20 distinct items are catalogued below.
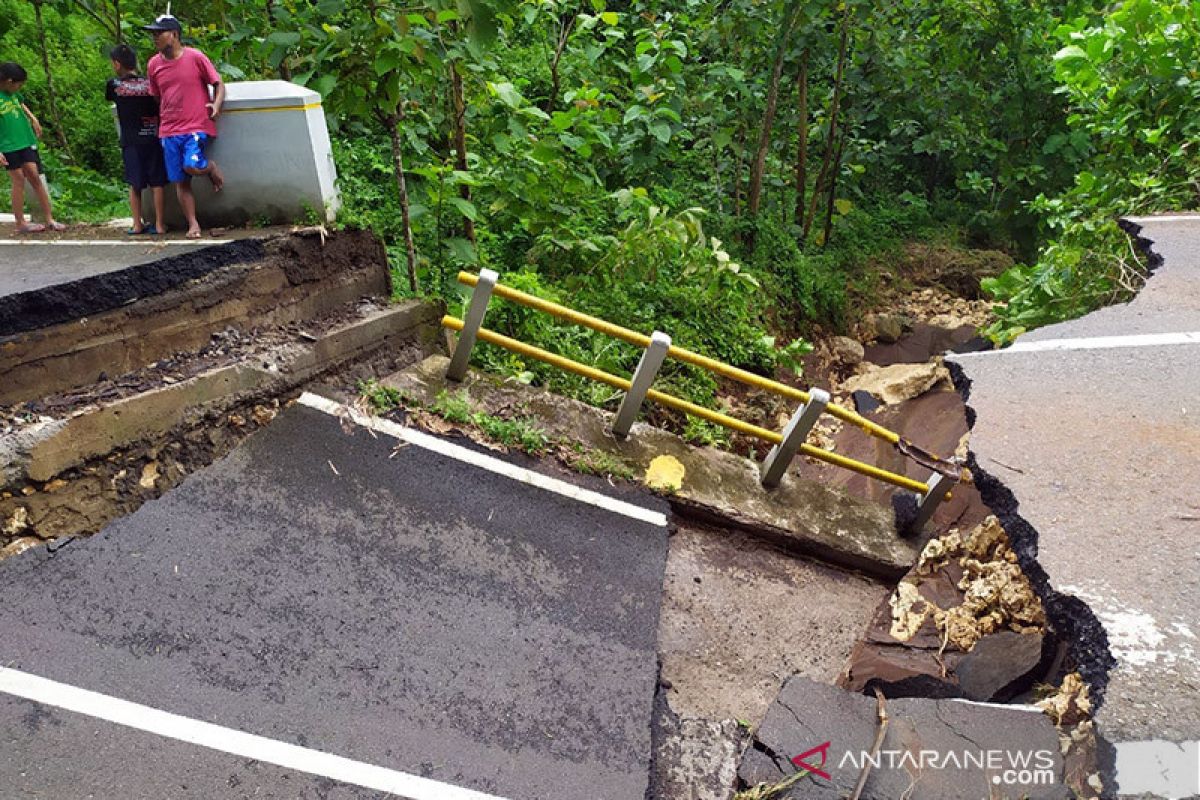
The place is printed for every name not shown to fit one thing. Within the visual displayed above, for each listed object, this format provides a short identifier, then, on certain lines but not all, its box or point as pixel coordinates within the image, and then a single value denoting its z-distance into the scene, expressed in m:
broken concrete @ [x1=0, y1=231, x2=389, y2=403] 4.17
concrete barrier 5.80
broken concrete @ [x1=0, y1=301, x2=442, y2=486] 3.82
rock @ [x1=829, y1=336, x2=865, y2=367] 11.09
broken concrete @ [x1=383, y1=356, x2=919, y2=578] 5.77
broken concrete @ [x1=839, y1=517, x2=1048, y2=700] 3.99
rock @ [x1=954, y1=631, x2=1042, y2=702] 3.79
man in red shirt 5.60
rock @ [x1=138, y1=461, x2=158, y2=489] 4.28
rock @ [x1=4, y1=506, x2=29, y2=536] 3.72
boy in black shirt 5.77
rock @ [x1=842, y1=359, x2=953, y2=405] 9.37
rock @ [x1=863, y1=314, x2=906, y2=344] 11.88
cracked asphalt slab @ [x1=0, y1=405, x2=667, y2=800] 3.41
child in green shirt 5.80
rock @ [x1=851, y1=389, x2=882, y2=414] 9.23
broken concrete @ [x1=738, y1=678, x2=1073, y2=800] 3.04
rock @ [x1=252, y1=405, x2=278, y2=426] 4.93
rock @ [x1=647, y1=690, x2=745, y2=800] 3.75
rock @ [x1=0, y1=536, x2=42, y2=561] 3.69
